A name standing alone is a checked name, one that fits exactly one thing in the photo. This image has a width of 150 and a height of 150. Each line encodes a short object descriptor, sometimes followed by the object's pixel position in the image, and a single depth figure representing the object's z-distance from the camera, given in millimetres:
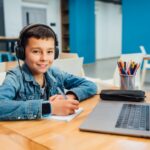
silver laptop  662
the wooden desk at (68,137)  580
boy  781
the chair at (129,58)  2502
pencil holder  1149
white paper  779
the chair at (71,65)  1741
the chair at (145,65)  3801
